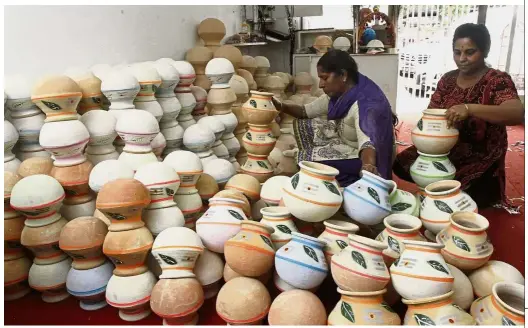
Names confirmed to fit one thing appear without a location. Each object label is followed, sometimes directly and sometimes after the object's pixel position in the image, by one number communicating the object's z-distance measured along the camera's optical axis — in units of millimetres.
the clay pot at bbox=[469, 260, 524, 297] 1721
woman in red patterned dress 2543
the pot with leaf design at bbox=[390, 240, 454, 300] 1475
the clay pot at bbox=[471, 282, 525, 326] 1381
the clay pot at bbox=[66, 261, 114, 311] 1861
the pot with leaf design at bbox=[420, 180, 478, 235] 1987
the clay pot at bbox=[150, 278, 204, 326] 1667
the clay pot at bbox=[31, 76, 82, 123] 1906
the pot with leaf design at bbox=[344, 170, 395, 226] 1853
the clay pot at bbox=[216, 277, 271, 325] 1612
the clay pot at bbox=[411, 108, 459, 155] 2461
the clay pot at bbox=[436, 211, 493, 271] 1726
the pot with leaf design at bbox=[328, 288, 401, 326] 1473
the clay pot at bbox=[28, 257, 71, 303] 1909
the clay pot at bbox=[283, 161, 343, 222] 1800
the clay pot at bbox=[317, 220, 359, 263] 1761
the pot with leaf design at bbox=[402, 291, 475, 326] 1416
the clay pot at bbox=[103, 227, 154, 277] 1767
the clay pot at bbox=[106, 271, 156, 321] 1771
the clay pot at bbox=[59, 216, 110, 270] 1796
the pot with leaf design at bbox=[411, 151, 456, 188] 2531
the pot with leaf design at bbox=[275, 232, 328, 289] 1626
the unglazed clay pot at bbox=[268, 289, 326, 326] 1546
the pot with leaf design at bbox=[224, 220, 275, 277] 1670
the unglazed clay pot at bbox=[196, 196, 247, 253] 1854
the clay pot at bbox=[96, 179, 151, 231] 1719
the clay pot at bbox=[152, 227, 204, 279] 1733
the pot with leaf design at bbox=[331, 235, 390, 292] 1508
